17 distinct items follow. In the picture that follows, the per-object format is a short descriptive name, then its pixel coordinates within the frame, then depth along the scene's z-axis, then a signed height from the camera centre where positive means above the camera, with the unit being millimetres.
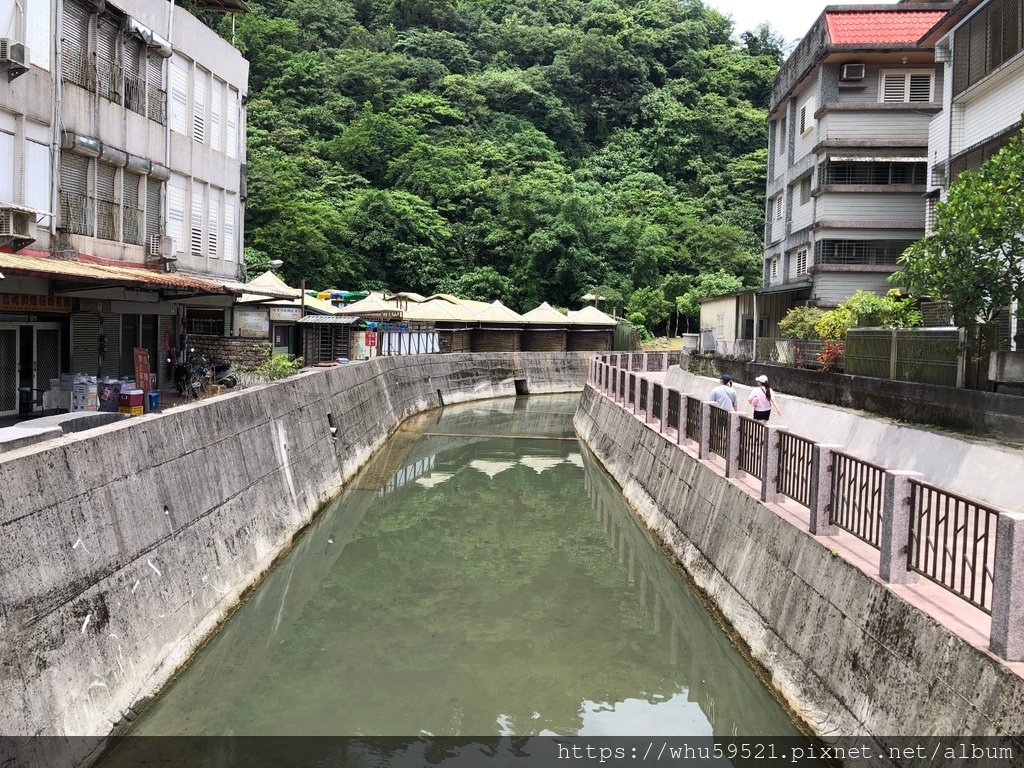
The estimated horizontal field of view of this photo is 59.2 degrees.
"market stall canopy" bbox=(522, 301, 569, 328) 49656 +1109
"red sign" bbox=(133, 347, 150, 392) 15741 -806
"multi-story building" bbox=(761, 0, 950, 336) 33750 +7868
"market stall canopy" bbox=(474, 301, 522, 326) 47562 +1075
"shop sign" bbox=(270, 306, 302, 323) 30844 +513
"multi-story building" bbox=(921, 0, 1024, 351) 20328 +6414
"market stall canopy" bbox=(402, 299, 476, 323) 42875 +1016
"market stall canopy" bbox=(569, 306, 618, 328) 50500 +1137
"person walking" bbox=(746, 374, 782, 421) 16734 -1058
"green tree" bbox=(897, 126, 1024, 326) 14898 +1844
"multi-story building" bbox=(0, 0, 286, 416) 15445 +3053
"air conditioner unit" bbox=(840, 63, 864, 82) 33844 +10295
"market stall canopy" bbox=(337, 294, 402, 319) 39156 +969
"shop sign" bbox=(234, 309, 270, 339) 28312 +128
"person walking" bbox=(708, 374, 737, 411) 16969 -1019
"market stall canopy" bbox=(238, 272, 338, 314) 24984 +913
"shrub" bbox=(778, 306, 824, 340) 30062 +787
